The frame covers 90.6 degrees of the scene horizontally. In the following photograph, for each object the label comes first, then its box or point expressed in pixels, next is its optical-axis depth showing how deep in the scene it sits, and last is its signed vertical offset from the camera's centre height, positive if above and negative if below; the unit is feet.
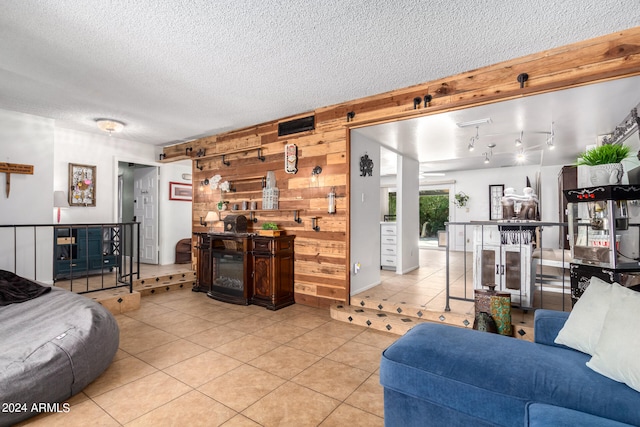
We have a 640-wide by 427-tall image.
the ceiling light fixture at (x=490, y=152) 18.30 +4.01
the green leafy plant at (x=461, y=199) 30.17 +1.46
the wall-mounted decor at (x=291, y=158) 15.06 +2.70
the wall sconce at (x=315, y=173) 14.39 +1.90
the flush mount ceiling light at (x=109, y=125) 15.74 +4.55
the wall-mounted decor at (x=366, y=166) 14.83 +2.33
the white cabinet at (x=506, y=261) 11.18 -1.70
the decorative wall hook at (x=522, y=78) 9.85 +4.24
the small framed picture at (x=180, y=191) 23.25 +1.78
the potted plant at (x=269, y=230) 14.23 -0.68
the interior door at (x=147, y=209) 22.50 +0.45
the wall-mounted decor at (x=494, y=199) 28.26 +1.39
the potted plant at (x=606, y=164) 8.27 +1.36
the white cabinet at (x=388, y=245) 20.04 -1.94
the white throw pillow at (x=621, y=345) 4.41 -1.92
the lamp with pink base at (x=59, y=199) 17.21 +0.89
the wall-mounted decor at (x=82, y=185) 18.34 +1.80
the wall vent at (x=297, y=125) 14.65 +4.26
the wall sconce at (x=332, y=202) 13.79 +0.55
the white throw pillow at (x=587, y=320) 5.42 -1.90
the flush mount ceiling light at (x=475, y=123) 13.05 +3.89
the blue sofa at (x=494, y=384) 4.25 -2.51
